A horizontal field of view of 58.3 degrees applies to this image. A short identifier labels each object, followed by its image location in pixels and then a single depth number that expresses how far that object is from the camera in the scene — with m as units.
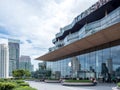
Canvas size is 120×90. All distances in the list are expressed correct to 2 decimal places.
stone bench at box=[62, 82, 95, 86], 14.14
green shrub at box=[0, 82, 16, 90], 7.62
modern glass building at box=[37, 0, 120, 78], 15.23
